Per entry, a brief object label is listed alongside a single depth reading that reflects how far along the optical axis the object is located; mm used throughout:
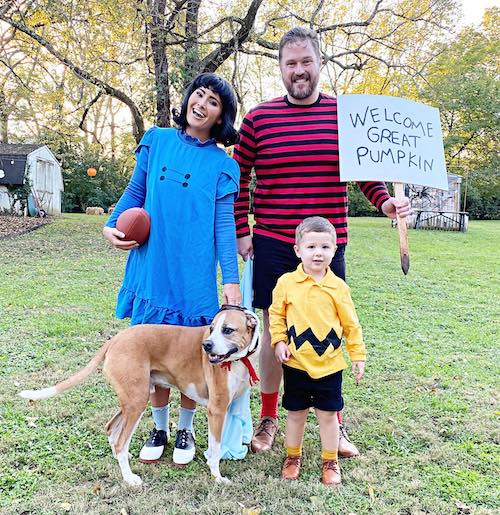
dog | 2813
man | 3031
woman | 2941
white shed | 21078
